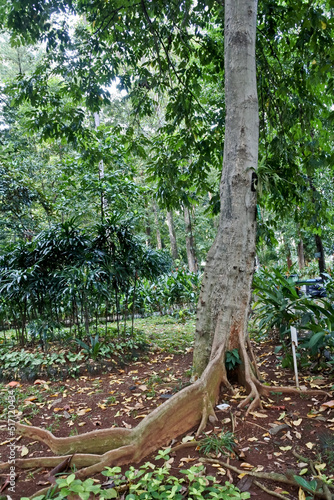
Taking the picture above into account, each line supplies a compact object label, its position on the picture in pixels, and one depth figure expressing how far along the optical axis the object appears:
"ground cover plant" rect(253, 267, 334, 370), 3.38
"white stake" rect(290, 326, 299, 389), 2.88
